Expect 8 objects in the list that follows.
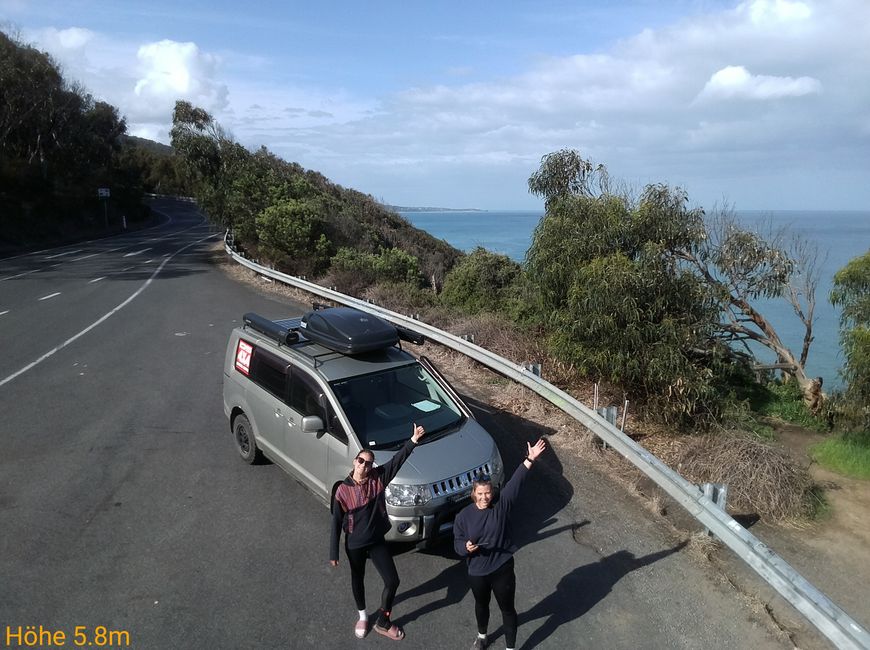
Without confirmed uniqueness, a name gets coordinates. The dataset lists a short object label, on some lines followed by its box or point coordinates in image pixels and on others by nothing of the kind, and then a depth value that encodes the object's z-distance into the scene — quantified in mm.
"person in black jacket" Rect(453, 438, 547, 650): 4285
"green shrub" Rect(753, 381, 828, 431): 11039
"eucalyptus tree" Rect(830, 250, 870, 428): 8494
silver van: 5395
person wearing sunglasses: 4582
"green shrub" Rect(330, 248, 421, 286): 19609
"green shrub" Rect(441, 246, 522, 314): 19734
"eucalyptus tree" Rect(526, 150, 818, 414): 9078
